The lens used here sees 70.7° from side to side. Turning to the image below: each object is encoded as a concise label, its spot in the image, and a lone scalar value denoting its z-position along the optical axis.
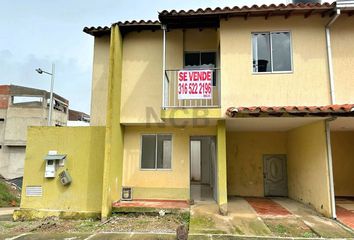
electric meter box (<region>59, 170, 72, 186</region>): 9.44
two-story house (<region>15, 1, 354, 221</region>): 8.70
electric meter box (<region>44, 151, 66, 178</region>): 9.55
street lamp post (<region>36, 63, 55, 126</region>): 16.91
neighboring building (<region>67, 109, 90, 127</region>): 40.58
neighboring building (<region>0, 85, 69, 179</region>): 28.09
